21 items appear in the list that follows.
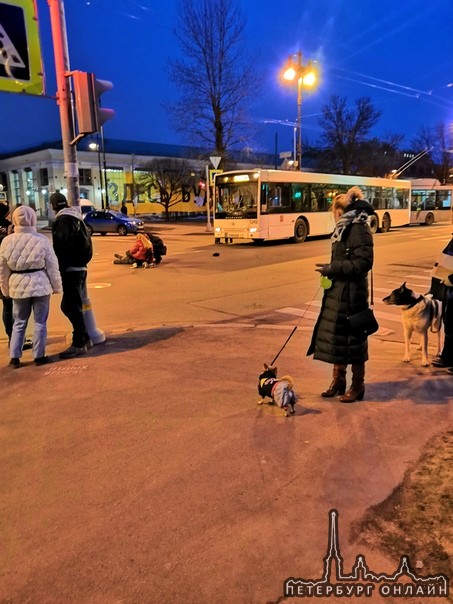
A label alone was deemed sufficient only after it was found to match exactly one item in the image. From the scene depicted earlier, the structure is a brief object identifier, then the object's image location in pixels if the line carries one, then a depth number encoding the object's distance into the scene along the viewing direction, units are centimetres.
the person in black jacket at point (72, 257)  607
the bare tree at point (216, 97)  3559
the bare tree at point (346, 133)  5447
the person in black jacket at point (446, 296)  534
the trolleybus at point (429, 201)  3794
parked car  3312
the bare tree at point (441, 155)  6184
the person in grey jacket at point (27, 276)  563
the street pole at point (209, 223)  3065
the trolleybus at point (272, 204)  2030
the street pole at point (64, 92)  665
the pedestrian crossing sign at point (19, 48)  638
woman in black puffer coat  422
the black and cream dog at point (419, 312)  567
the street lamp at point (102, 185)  5331
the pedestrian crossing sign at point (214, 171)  2616
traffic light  642
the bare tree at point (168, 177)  5122
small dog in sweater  428
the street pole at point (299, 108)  2552
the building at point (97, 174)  5647
